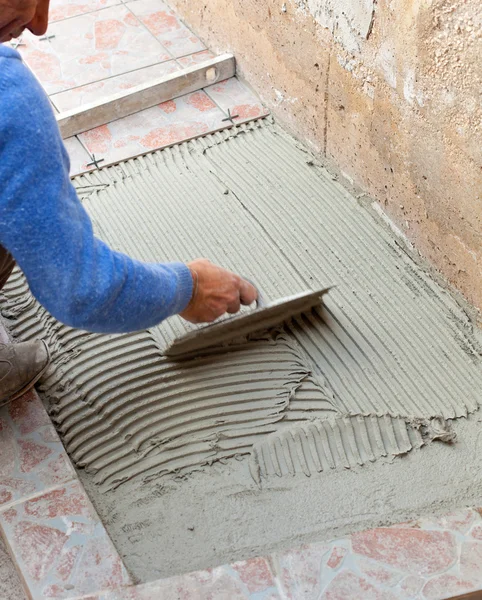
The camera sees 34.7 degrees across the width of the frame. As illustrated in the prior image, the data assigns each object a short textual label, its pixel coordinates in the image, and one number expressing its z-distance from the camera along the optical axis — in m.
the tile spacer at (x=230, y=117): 3.29
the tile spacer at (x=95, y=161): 3.14
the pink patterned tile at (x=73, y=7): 4.01
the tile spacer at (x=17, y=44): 3.83
